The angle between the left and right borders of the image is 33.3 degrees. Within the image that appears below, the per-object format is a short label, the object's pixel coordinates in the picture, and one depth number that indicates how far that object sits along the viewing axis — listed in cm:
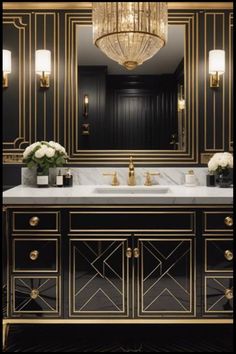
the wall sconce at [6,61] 235
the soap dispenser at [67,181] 229
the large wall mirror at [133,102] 235
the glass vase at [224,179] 223
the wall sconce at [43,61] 234
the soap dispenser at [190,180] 230
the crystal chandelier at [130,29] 186
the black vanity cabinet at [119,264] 184
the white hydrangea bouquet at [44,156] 220
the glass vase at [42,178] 222
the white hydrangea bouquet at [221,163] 221
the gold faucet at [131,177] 232
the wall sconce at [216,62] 235
